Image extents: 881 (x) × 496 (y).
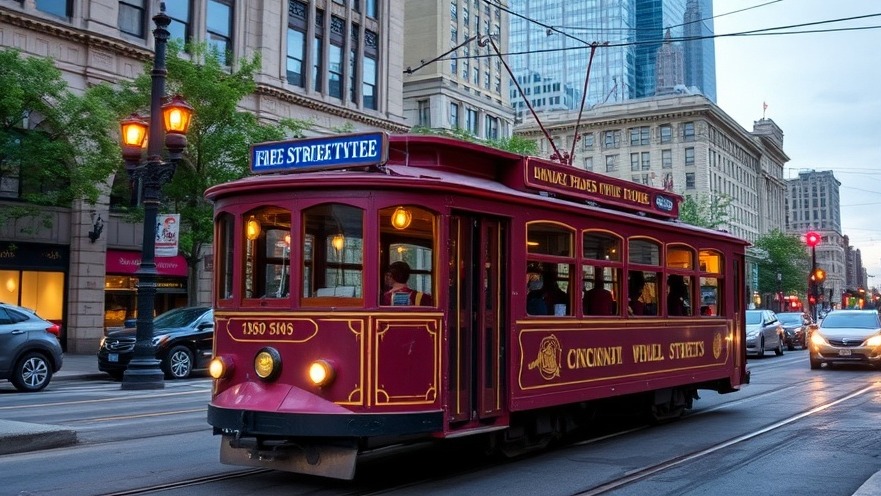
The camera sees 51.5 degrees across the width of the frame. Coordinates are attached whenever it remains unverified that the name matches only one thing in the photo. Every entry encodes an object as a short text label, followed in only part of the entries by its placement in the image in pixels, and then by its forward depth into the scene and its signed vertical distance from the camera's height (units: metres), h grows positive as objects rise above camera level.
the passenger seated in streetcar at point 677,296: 11.55 +0.23
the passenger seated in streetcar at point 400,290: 7.70 +0.19
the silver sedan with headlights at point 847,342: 22.34 -0.68
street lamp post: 17.20 +2.78
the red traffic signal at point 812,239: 41.66 +3.48
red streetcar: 7.42 +0.10
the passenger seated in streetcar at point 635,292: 10.62 +0.25
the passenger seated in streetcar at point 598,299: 9.87 +0.15
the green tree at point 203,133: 25.00 +5.07
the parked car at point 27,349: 16.14 -0.70
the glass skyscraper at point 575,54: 136.50 +40.69
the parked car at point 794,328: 35.44 -0.54
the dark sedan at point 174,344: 19.48 -0.72
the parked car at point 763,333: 28.89 -0.60
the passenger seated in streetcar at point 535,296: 8.88 +0.17
